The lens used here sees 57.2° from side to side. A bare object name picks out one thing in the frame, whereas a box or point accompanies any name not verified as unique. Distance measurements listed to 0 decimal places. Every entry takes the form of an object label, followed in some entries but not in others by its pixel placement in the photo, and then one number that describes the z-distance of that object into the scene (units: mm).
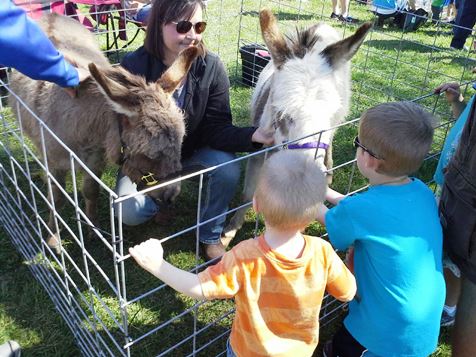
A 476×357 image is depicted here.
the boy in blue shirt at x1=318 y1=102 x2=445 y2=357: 1996
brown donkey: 2795
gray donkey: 2703
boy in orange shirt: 1664
